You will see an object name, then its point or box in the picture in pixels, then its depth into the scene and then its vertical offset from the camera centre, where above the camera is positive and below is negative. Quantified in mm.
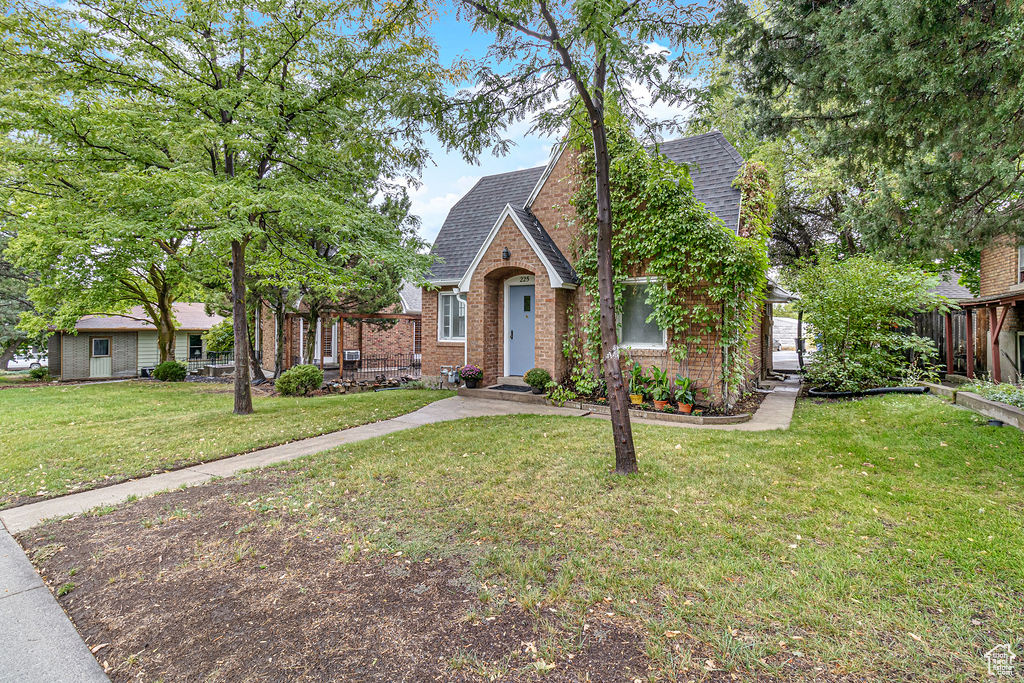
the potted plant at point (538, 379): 10766 -801
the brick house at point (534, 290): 10375 +1353
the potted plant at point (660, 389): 9320 -904
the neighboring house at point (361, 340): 19031 +252
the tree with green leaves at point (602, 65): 5125 +3399
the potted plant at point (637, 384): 9602 -845
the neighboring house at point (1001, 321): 12070 +574
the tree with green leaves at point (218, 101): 7348 +4230
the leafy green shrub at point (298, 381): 13258 -1017
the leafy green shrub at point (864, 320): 10594 +544
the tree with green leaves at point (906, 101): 4613 +2777
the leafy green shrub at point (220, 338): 22438 +379
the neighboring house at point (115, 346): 21766 +24
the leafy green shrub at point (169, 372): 18172 -1004
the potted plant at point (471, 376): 11609 -777
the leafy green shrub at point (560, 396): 10138 -1128
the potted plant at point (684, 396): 8945 -1009
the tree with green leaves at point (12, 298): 19641 +2116
